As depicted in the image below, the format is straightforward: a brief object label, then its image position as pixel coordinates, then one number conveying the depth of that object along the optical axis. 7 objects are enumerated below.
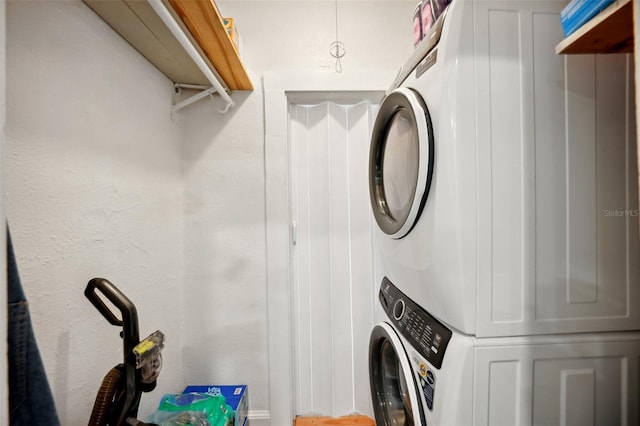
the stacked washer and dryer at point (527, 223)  0.56
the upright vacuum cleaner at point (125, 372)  0.57
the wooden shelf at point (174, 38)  0.77
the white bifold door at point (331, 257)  1.39
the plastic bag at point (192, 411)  0.91
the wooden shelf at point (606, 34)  0.49
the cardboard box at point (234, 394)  1.10
